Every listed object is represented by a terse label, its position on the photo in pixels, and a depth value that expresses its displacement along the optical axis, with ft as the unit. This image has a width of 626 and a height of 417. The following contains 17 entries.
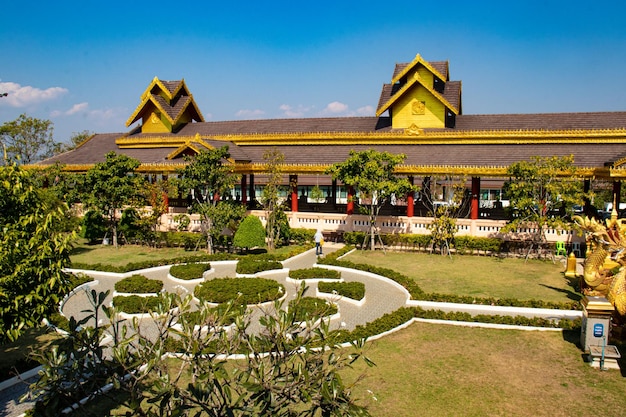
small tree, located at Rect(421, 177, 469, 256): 79.10
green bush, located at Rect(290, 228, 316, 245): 90.12
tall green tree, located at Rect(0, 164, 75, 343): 30.94
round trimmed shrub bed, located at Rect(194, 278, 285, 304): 55.06
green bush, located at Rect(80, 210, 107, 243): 93.71
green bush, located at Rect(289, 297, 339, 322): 20.10
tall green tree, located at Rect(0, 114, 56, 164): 166.20
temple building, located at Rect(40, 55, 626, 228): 83.87
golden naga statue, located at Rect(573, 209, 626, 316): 43.65
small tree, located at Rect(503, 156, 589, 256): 72.90
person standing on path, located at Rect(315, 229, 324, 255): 80.02
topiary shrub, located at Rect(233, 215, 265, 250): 81.00
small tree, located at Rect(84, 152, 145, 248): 87.35
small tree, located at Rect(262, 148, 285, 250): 85.81
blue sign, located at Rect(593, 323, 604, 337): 40.81
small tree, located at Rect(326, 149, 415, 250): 79.20
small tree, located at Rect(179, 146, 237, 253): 81.30
